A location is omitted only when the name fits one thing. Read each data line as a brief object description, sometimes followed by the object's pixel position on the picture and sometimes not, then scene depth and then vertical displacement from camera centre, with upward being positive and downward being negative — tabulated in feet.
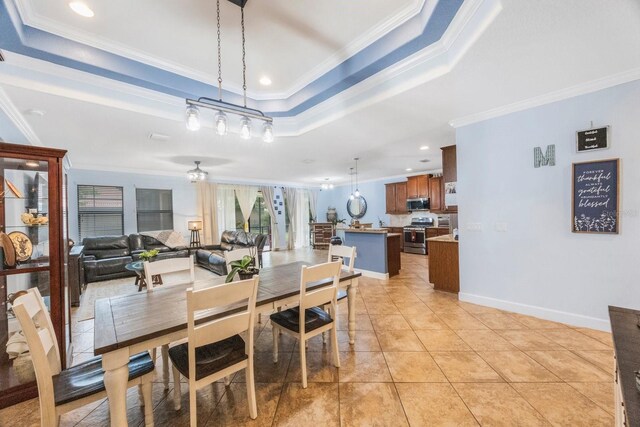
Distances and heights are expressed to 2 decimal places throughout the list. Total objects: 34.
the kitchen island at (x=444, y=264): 12.90 -2.91
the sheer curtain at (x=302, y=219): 33.06 -0.84
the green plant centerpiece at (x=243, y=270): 6.64 -1.51
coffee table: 13.63 -3.31
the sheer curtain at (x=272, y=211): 29.94 +0.26
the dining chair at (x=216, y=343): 4.57 -2.75
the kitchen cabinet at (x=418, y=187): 24.73 +2.41
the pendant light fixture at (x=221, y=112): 6.51 +2.79
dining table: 4.14 -2.06
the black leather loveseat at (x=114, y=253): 16.75 -2.84
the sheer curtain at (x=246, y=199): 27.73 +1.66
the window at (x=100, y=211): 20.04 +0.46
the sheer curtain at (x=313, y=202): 34.52 +1.43
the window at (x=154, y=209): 22.54 +0.60
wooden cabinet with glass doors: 6.45 -0.64
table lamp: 23.53 -1.51
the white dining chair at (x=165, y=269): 6.70 -1.64
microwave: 24.61 +0.56
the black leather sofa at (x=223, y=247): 17.66 -2.93
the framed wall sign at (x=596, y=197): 8.29 +0.33
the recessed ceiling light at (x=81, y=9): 6.37 +5.44
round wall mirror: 31.63 +0.55
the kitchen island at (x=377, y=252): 16.39 -2.81
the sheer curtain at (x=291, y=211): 31.91 +0.22
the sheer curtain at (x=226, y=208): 26.48 +0.65
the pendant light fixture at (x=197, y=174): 18.39 +2.99
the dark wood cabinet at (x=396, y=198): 26.81 +1.45
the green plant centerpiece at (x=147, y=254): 14.49 -2.25
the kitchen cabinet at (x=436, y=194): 23.44 +1.54
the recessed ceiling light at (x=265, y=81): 9.94 +5.39
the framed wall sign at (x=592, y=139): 8.39 +2.33
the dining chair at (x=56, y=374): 3.92 -2.97
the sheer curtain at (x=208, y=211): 25.03 +0.35
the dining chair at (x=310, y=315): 6.34 -3.00
